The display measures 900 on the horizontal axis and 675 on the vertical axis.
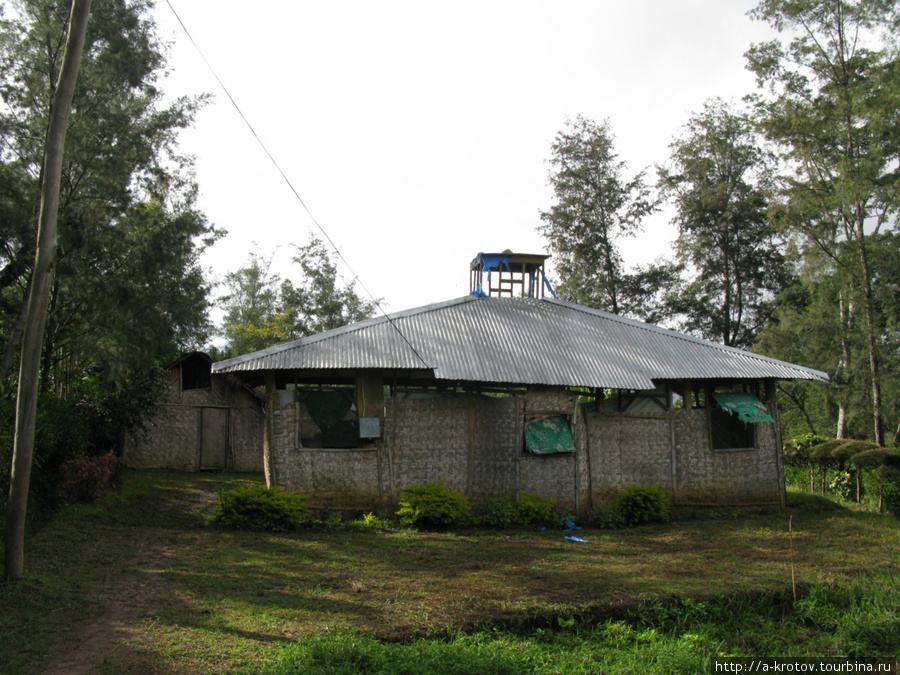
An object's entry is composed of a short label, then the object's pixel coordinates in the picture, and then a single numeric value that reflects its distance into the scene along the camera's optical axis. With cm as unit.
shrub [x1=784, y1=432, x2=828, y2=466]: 1617
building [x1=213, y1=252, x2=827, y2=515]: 1083
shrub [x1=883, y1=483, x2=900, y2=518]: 1205
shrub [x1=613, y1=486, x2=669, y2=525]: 1138
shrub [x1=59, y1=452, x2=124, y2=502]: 1012
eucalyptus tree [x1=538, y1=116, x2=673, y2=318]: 2439
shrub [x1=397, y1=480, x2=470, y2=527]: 1036
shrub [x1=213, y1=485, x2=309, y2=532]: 993
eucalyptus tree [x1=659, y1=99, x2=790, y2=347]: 2438
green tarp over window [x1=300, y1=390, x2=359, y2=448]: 1089
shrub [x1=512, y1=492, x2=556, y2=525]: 1088
